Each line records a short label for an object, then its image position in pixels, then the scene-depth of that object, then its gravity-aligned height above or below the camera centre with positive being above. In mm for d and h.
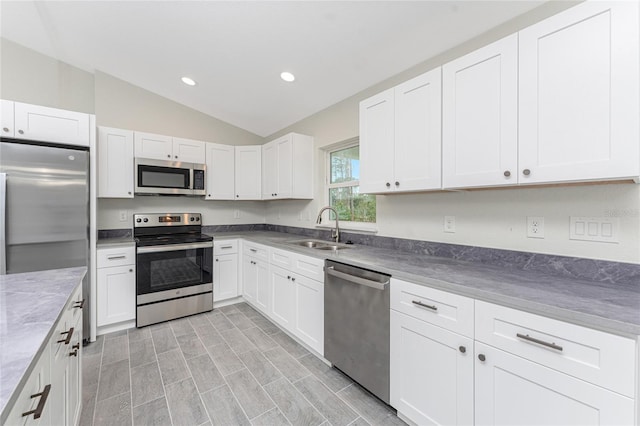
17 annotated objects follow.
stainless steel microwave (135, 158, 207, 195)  2971 +410
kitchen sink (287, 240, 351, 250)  2702 -344
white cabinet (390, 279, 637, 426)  881 -633
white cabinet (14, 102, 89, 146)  2186 +750
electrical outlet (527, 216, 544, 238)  1523 -88
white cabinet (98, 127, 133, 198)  2803 +528
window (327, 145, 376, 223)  2787 +261
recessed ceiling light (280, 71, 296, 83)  2662 +1384
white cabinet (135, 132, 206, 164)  3021 +770
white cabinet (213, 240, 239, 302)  3209 -727
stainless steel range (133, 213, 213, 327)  2725 -662
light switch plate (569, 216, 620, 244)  1304 -86
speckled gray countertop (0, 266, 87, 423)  586 -348
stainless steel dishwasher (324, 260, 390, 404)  1593 -751
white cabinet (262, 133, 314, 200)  3207 +562
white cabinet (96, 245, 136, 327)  2564 -740
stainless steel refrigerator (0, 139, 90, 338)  2074 +38
